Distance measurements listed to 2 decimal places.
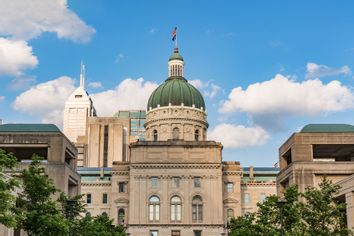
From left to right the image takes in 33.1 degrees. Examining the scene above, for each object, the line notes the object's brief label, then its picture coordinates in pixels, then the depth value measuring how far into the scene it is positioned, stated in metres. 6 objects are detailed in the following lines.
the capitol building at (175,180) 100.44
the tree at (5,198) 29.16
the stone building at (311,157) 65.62
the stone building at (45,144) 66.44
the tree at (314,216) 39.06
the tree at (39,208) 38.78
